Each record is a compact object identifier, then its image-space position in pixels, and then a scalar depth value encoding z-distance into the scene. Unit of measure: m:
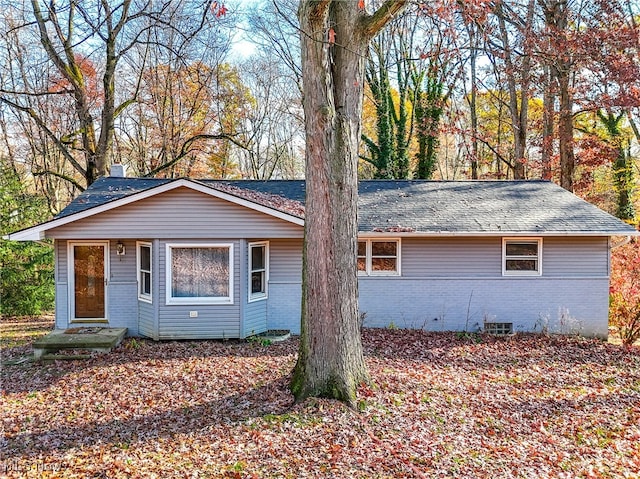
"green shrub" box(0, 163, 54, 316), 15.13
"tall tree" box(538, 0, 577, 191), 13.24
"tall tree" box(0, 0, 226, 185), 14.63
